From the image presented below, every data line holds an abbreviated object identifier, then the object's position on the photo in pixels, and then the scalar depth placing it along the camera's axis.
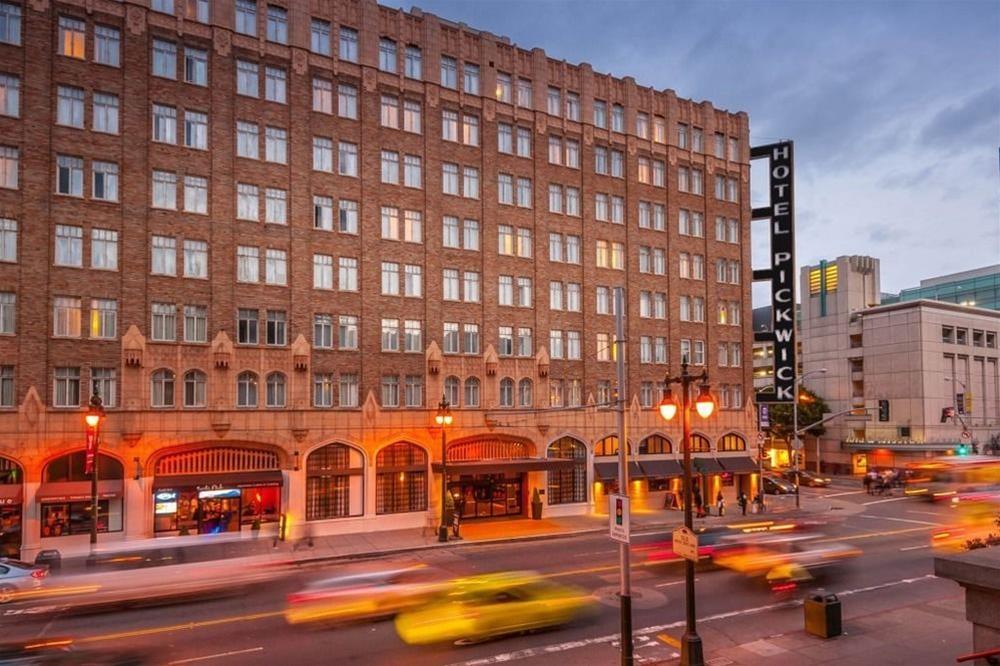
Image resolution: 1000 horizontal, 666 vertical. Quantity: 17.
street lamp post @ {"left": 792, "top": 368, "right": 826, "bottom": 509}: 46.91
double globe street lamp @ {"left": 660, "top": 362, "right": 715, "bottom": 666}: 14.25
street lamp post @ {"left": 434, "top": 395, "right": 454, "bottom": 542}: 32.50
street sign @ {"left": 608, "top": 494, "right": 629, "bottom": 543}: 14.87
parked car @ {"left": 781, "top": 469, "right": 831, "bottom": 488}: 60.22
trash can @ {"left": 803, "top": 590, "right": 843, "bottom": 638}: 16.55
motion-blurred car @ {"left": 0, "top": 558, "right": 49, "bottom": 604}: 20.28
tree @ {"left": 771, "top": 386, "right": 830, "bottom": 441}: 73.00
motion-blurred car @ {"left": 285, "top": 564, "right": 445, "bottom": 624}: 18.05
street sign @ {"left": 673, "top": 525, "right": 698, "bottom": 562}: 14.20
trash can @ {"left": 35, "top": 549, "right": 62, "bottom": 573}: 22.60
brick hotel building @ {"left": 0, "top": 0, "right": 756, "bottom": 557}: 31.41
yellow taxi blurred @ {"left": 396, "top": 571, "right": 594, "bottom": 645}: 16.81
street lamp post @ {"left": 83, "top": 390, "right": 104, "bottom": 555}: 26.47
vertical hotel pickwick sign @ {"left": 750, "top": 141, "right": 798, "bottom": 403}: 51.47
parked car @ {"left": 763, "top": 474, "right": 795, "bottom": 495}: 53.73
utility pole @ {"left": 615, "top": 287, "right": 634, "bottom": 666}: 13.90
